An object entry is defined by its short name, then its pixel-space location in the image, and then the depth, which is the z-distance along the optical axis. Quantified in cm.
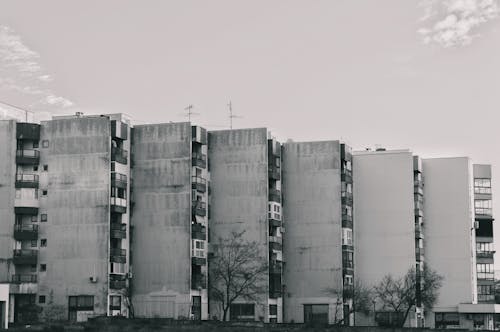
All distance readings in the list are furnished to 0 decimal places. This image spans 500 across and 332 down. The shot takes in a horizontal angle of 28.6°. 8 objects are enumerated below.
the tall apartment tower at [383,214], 12950
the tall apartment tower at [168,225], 11081
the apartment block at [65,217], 10631
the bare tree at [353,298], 11994
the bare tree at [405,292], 12475
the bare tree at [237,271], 11469
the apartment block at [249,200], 11631
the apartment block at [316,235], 12138
